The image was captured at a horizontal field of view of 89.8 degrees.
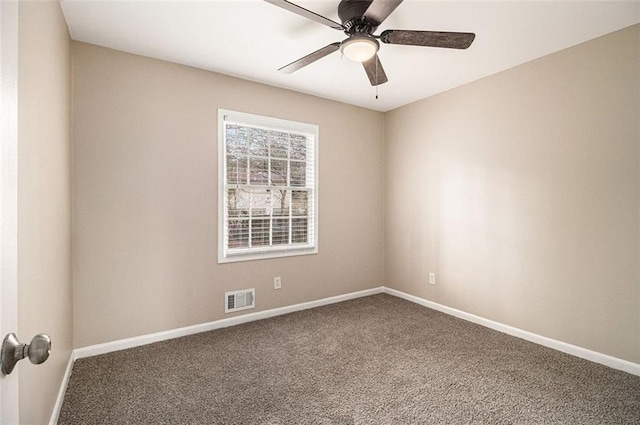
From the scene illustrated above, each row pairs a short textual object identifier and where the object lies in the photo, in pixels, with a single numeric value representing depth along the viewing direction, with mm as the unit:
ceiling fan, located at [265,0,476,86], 1892
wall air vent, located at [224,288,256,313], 3240
